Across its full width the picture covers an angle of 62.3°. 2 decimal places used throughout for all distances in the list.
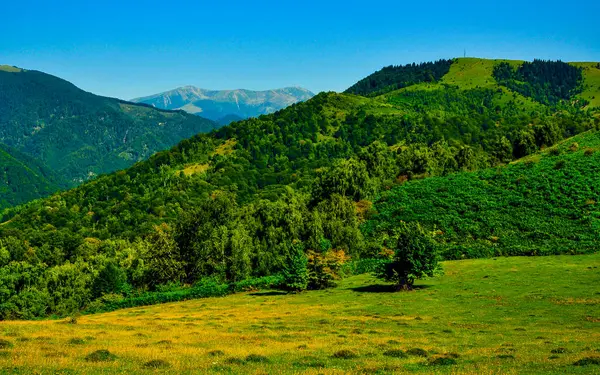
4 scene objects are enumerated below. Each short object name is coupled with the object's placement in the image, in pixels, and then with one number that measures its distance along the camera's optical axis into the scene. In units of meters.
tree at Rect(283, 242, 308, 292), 82.75
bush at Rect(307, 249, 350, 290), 84.00
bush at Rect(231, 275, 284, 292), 90.25
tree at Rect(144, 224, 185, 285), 104.44
